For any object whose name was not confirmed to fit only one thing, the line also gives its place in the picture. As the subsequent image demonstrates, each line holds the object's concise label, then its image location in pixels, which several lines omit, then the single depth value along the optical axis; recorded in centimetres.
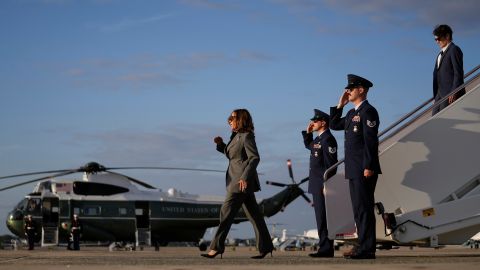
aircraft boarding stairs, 726
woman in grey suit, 791
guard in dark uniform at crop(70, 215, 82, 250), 2551
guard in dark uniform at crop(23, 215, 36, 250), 2596
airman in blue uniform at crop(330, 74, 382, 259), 716
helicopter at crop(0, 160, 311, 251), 2870
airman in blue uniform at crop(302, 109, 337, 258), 864
